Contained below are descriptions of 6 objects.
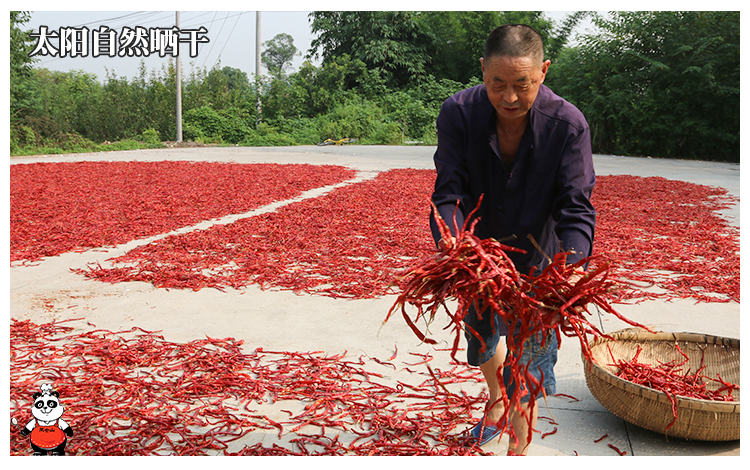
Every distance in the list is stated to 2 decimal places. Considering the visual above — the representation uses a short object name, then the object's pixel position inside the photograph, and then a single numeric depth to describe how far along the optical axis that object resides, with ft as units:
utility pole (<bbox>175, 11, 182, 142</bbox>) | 80.94
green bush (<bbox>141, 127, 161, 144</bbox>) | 89.58
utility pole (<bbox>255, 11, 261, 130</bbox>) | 94.68
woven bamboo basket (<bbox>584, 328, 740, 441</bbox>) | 7.89
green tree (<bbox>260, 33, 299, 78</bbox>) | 231.30
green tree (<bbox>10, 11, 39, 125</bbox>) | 73.72
